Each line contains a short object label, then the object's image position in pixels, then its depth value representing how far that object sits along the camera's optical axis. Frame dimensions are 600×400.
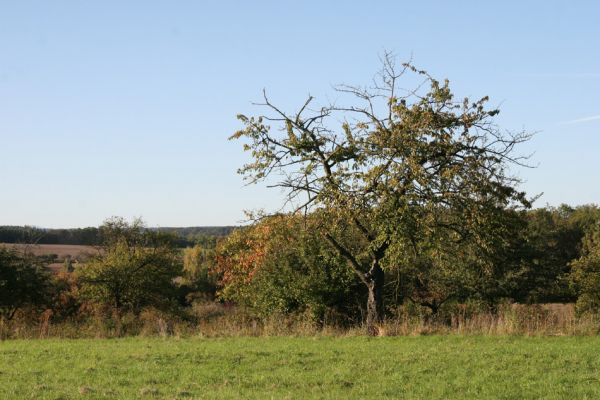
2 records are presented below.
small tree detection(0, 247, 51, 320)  39.84
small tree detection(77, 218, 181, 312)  42.78
